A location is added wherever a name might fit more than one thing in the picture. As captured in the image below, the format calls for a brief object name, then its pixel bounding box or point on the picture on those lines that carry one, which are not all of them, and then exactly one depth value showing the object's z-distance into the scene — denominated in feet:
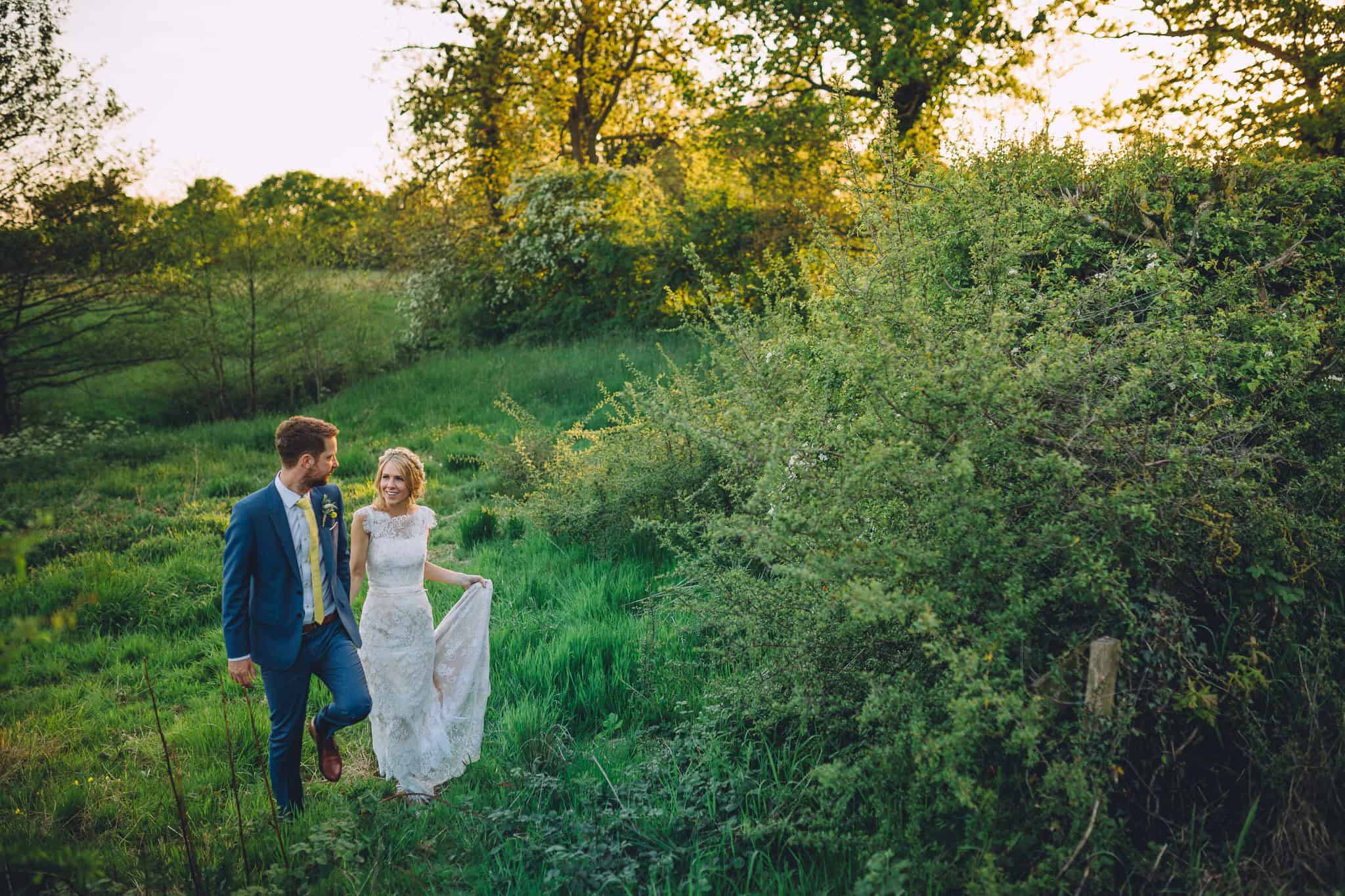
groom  12.07
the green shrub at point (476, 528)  27.04
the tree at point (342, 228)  55.26
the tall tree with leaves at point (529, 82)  65.98
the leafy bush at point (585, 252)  52.37
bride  13.46
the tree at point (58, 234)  44.93
